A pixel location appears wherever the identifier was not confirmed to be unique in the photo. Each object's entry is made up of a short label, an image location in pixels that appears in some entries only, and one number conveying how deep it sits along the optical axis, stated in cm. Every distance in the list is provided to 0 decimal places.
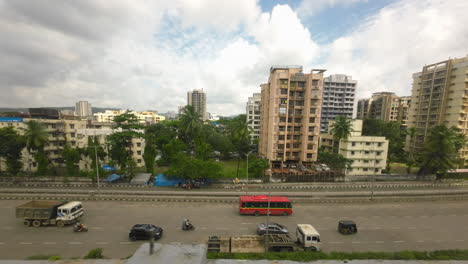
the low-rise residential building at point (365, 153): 4538
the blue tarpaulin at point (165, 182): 3628
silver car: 2022
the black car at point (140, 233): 1923
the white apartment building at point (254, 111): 9500
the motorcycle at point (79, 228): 2062
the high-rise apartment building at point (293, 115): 4691
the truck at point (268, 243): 1666
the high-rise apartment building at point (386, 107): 9375
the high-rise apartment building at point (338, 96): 10094
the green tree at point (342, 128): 4447
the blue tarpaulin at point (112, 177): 3623
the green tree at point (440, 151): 4091
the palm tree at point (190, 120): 4662
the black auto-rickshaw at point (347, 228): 2106
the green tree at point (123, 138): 3753
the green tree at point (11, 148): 3575
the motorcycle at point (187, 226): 2142
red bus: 2531
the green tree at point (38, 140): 3584
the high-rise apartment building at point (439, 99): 5225
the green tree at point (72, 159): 3678
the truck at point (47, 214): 2138
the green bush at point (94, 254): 1282
